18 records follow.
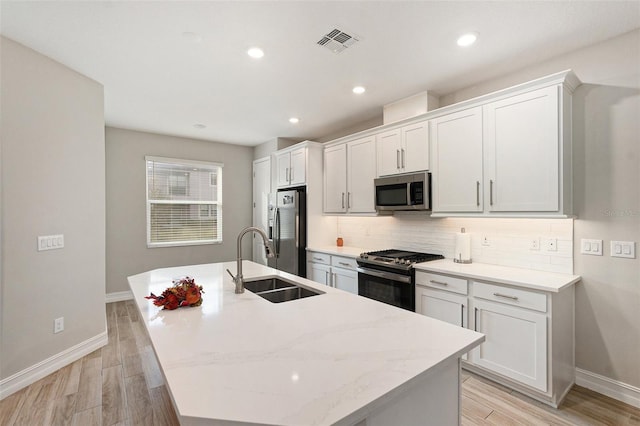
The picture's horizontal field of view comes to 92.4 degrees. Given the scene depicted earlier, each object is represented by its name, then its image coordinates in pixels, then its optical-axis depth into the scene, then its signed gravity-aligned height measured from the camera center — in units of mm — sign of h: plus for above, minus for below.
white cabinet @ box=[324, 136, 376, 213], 3756 +477
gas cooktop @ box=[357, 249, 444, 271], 2984 -469
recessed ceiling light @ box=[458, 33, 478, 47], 2237 +1293
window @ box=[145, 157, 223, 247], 5012 +182
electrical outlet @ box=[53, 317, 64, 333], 2755 -1016
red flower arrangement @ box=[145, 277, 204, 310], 1603 -449
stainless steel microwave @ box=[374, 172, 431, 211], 3105 +223
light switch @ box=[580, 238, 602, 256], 2348 -266
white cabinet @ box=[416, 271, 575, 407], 2152 -899
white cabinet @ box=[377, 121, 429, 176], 3150 +689
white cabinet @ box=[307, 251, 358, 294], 3648 -743
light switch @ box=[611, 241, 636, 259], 2220 -268
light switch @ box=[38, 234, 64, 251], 2635 -258
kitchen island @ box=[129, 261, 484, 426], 819 -509
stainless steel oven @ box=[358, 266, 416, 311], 2906 -755
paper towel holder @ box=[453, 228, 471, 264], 2953 -459
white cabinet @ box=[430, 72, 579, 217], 2279 +498
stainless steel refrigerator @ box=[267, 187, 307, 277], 4375 -264
